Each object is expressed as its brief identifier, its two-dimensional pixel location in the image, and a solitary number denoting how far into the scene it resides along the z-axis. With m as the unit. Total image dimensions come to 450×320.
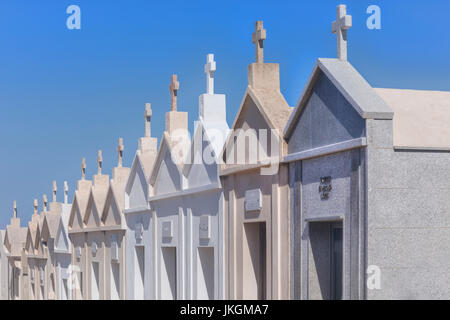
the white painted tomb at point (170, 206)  14.45
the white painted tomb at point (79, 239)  22.56
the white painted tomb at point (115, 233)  18.38
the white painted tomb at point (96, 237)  20.50
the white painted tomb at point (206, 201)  12.43
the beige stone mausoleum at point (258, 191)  10.05
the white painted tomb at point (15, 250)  35.12
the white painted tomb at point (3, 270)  37.90
